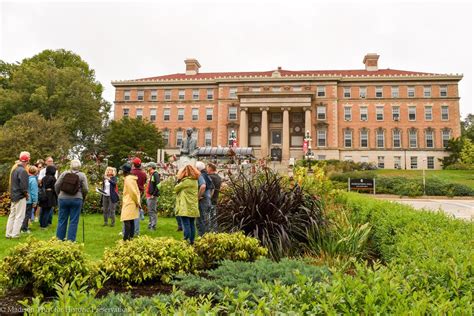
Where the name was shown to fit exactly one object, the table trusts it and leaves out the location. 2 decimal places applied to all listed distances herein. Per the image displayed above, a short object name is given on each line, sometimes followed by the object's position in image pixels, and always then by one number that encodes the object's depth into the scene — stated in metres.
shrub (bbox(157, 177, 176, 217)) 13.08
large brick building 54.72
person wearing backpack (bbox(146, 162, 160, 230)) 10.00
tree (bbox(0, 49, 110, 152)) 43.19
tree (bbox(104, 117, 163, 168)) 47.06
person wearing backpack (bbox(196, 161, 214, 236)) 7.99
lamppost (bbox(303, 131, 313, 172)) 30.57
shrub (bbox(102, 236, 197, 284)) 4.32
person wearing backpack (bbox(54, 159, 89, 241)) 7.37
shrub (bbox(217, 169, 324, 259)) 6.26
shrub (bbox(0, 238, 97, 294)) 3.83
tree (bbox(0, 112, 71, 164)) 30.11
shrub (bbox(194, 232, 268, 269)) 5.20
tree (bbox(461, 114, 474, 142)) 79.55
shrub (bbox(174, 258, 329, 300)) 3.68
